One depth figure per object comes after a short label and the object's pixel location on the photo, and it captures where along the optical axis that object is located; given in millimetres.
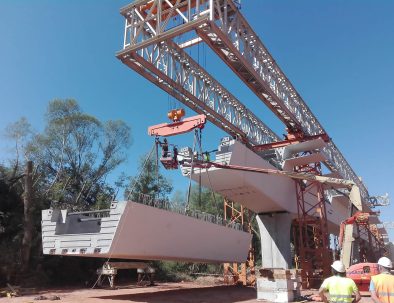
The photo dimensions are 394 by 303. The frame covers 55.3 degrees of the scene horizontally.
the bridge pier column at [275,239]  21359
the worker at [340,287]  4387
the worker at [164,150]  13679
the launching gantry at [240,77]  12508
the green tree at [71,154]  31328
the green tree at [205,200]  42034
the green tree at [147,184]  36531
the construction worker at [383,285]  4242
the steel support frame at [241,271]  22611
